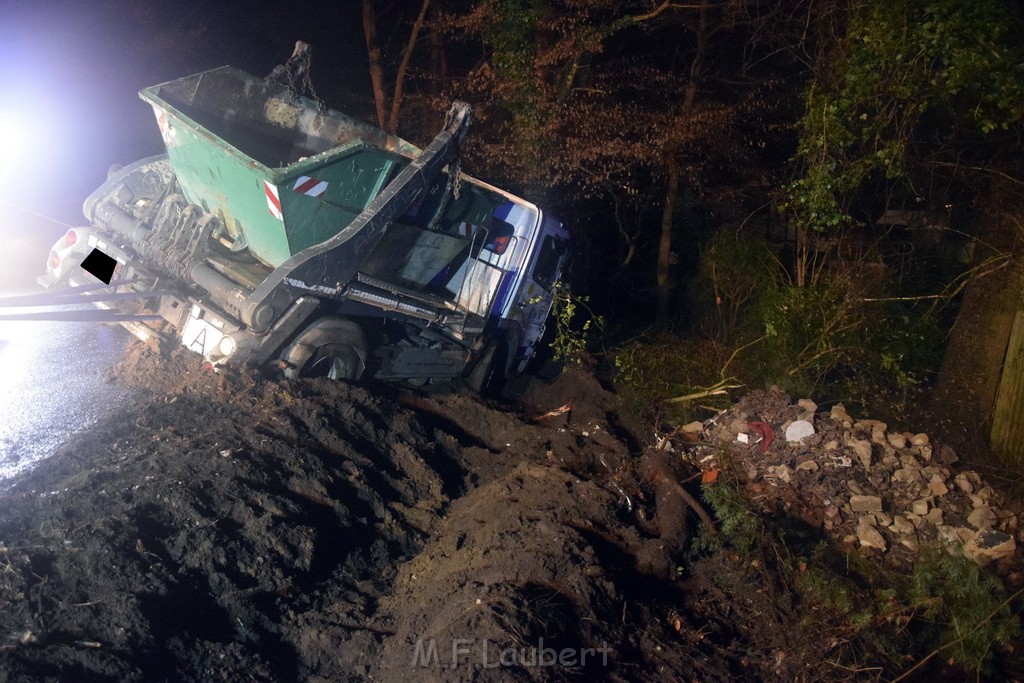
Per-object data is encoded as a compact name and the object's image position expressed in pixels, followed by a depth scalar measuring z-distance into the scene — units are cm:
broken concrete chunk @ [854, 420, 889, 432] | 612
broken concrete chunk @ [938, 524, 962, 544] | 514
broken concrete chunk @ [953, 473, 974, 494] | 546
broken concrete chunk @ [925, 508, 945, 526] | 525
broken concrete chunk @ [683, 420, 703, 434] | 689
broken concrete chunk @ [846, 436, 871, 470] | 580
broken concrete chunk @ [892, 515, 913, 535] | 525
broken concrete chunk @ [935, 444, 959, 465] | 580
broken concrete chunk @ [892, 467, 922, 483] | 560
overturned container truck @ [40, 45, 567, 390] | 523
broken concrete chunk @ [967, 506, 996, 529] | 515
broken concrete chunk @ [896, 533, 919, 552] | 518
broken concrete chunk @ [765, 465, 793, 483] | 588
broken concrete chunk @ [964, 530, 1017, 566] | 502
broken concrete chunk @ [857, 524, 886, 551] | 517
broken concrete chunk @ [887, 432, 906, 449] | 594
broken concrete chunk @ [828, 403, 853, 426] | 632
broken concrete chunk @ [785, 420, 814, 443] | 624
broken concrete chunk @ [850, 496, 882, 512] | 538
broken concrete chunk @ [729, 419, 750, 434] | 655
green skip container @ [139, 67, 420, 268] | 521
